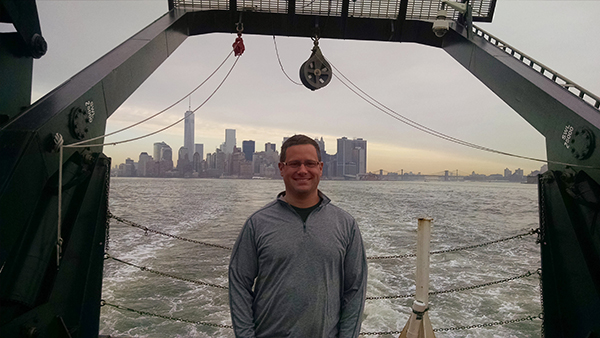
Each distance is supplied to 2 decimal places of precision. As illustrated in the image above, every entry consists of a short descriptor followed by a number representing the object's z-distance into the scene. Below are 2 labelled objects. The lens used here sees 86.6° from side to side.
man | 1.71
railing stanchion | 3.05
